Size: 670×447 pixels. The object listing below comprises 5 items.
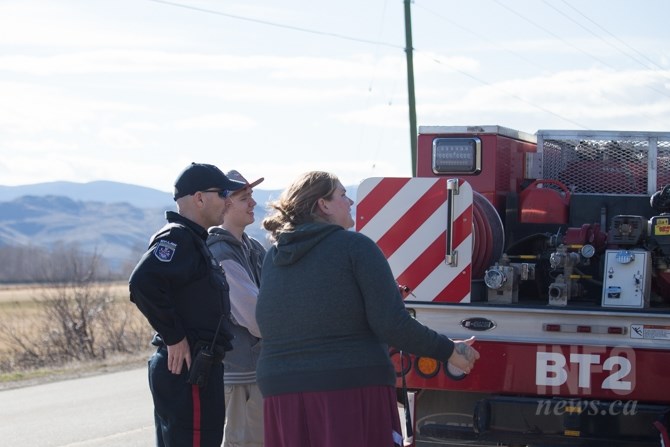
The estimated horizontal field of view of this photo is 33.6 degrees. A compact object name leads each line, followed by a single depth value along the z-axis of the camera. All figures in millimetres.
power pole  24122
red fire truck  6000
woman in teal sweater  4348
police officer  5027
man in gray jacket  5758
